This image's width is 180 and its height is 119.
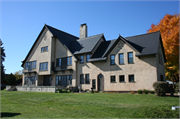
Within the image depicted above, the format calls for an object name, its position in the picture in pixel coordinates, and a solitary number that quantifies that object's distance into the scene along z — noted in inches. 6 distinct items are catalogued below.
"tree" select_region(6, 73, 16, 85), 1824.6
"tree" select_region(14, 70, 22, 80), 2481.3
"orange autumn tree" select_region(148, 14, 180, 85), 1014.4
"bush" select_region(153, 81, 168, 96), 683.4
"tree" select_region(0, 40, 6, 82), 1965.6
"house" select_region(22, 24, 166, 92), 890.7
